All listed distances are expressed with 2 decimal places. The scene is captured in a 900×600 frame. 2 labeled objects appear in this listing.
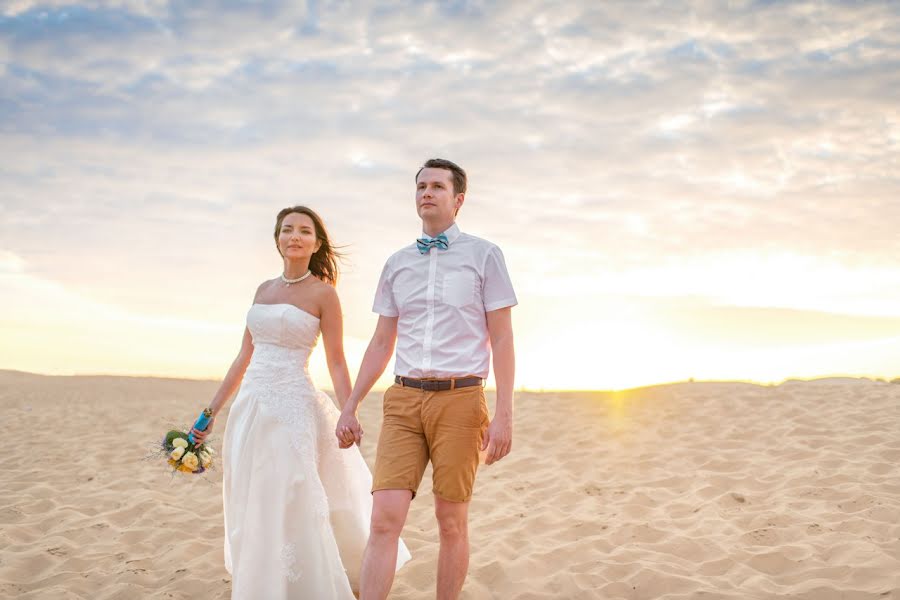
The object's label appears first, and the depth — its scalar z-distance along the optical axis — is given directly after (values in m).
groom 3.34
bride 3.84
